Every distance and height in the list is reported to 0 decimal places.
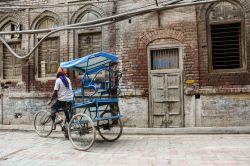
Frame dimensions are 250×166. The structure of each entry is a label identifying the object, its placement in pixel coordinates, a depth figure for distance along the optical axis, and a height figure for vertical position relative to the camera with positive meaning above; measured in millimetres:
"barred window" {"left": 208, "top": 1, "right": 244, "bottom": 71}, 9648 +1704
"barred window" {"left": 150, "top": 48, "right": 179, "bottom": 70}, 10016 +1001
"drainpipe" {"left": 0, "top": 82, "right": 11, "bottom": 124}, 12030 +70
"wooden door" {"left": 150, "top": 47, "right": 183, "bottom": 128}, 9883 -155
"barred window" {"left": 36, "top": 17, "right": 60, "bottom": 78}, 11609 +1380
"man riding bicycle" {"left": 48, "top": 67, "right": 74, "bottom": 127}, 8117 -159
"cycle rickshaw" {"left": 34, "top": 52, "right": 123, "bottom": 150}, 6953 -472
